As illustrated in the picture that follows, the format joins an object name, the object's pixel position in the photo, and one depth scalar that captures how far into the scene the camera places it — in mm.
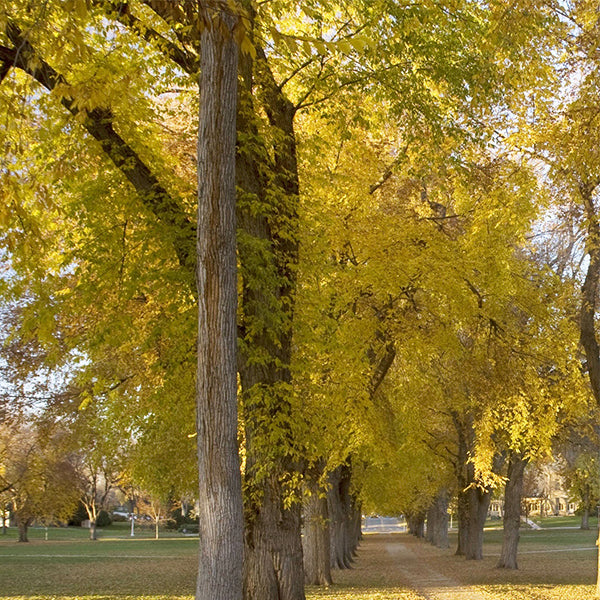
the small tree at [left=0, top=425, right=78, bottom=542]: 32469
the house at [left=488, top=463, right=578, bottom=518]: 77725
